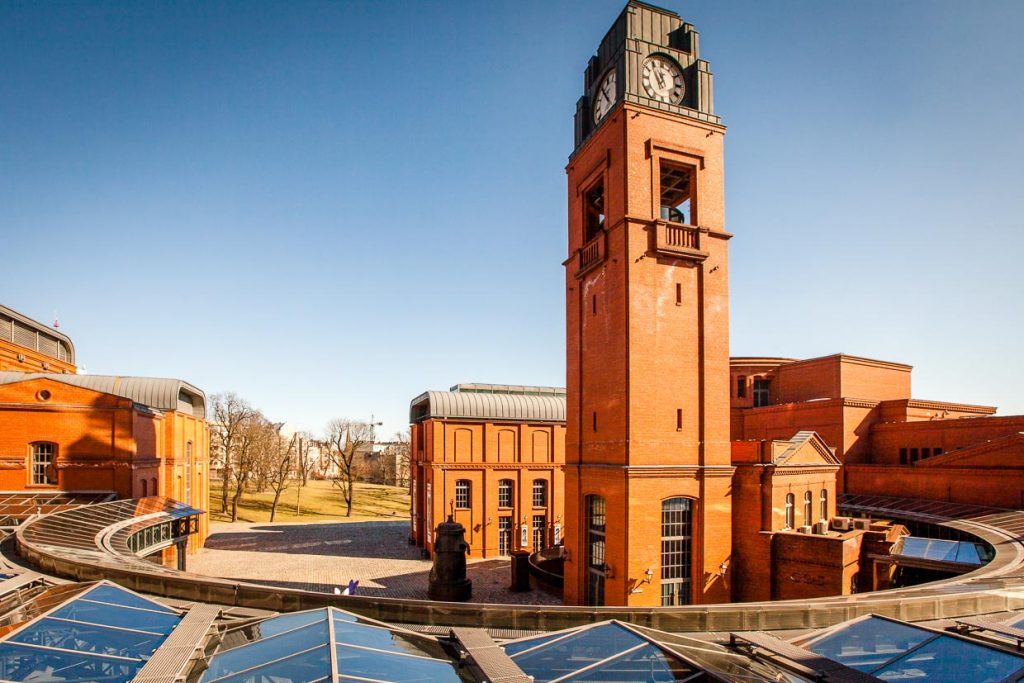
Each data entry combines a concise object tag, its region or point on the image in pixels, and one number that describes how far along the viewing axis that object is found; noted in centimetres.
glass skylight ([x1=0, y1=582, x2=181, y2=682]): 686
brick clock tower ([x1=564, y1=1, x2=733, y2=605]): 2070
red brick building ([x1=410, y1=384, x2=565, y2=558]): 3884
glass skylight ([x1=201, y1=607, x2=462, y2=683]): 673
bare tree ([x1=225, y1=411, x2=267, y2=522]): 5378
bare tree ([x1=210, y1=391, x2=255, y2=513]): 5431
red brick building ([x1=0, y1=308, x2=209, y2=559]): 2853
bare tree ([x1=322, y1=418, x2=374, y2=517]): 5741
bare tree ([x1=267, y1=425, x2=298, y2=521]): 5464
